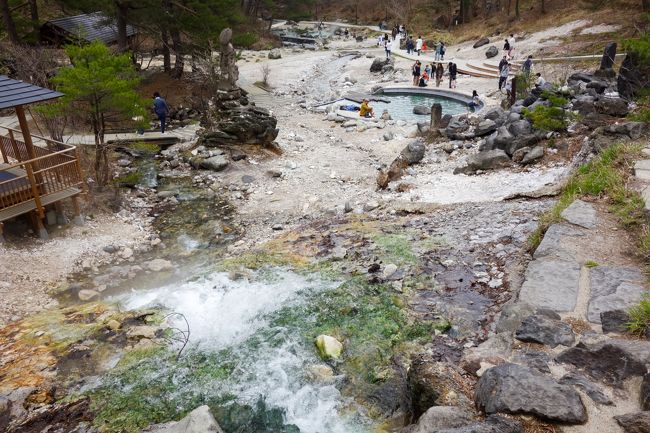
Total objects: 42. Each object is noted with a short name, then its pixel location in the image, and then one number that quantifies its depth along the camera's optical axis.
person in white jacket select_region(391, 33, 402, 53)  42.77
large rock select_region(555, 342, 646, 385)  4.31
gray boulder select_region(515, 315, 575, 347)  5.01
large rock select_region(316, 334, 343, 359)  6.71
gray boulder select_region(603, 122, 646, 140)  10.80
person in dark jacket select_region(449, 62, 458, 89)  27.26
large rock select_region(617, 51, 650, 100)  13.55
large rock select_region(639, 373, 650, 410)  3.94
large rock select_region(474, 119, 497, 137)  16.41
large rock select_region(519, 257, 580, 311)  5.72
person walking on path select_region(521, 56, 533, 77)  22.44
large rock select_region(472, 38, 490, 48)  35.31
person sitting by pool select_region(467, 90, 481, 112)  23.44
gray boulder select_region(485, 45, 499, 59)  32.28
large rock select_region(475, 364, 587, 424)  3.96
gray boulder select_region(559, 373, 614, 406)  4.12
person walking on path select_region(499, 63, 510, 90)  23.73
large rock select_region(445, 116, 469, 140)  16.88
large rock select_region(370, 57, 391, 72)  35.09
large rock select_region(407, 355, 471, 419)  4.71
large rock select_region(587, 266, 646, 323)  5.36
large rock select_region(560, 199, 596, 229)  7.23
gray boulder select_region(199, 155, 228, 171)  16.38
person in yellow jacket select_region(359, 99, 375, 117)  22.80
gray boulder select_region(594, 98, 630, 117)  13.22
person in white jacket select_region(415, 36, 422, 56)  37.39
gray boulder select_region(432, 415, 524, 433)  3.79
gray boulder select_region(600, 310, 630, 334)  5.00
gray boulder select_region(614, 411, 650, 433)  3.67
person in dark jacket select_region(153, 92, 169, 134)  19.23
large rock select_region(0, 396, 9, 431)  5.92
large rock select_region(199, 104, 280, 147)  17.53
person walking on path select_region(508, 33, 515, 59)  29.14
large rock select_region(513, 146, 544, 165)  12.56
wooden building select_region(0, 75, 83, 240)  9.73
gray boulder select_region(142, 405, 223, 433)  5.14
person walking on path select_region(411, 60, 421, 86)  29.03
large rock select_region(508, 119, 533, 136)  13.75
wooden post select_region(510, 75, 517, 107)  18.72
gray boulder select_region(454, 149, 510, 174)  13.00
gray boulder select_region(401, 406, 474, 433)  4.23
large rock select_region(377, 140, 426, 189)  13.79
